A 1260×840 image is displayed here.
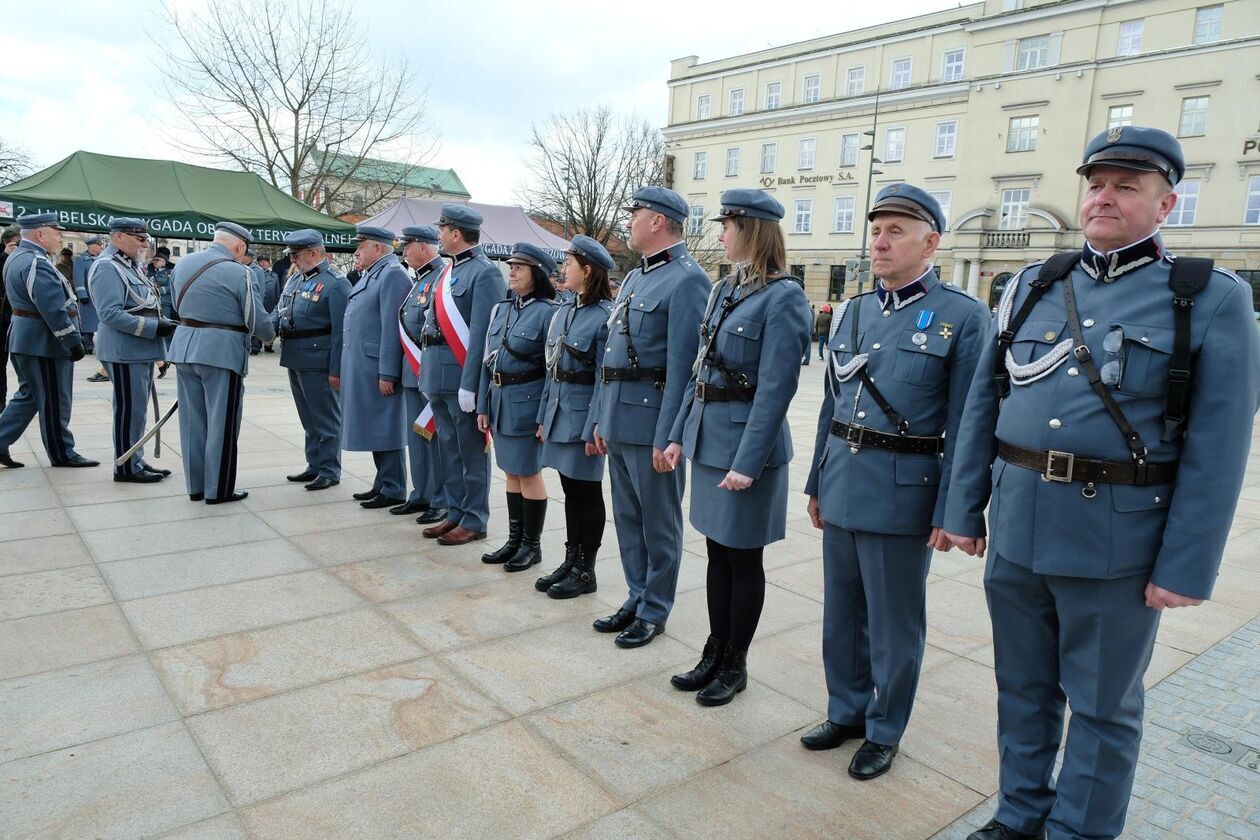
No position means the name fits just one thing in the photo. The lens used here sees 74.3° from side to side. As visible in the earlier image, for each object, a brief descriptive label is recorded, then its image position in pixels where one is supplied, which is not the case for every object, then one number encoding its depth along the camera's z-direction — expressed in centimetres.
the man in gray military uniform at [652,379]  371
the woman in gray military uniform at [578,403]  431
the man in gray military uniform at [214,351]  595
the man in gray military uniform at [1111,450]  207
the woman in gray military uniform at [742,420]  315
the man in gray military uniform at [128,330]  642
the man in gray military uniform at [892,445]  275
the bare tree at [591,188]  3866
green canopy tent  1195
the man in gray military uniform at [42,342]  674
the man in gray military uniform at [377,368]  601
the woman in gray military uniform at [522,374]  476
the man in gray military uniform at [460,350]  529
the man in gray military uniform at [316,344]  655
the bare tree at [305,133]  2194
